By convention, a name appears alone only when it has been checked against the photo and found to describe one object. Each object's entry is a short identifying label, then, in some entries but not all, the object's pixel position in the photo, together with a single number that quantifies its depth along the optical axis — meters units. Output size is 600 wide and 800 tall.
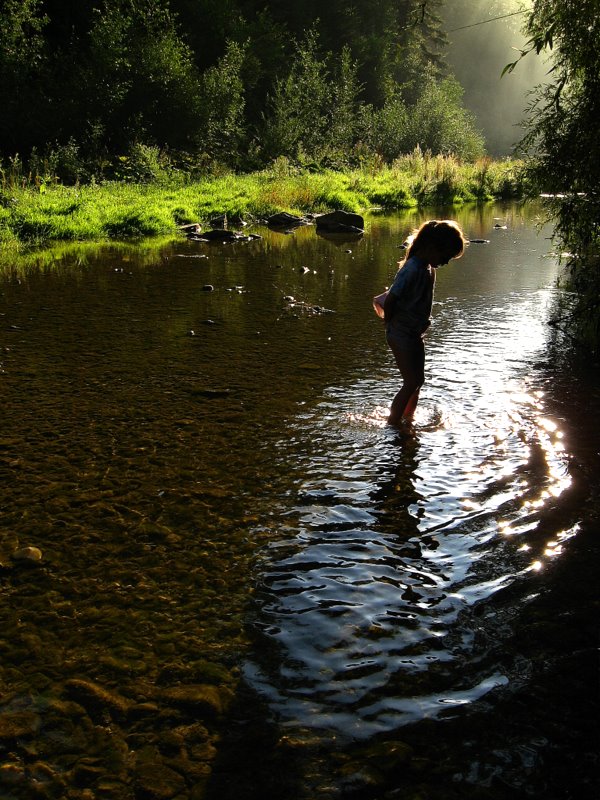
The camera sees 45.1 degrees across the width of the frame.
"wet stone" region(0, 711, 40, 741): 2.77
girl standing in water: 5.70
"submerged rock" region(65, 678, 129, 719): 2.91
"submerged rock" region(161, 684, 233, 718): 2.94
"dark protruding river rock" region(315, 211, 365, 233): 21.48
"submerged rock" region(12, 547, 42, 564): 3.96
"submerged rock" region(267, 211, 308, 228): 22.30
